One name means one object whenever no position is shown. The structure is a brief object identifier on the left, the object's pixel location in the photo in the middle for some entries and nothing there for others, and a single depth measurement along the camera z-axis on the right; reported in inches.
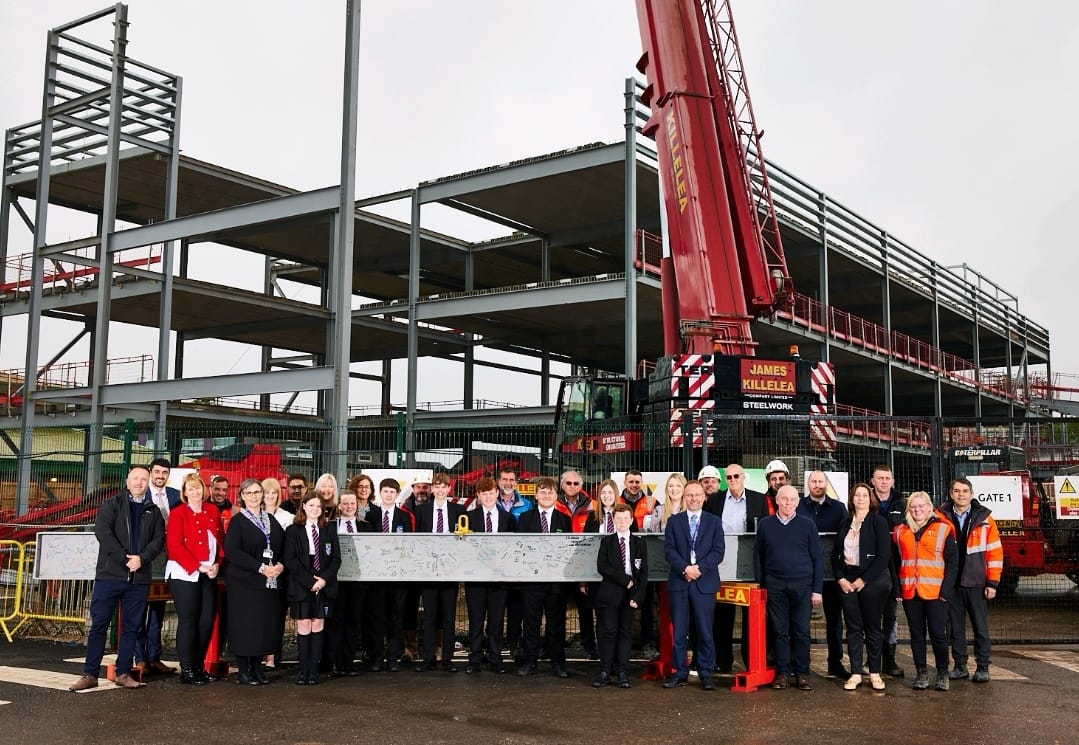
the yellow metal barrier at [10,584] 434.9
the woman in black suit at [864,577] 339.0
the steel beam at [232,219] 797.2
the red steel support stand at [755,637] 335.0
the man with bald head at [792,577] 337.7
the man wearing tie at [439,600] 364.5
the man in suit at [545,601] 359.3
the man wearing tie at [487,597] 362.3
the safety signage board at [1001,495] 460.1
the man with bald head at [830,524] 362.6
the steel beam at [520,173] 928.9
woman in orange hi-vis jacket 339.3
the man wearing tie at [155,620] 347.6
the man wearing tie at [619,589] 342.0
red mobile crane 583.2
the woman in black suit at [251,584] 342.0
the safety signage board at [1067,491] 502.6
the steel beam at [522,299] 930.1
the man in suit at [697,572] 340.2
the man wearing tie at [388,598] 367.2
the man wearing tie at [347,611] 358.6
